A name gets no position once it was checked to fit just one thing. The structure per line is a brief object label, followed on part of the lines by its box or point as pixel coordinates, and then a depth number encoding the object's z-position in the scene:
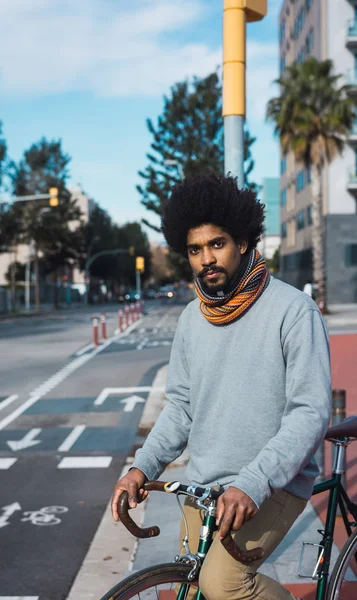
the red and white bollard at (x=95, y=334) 20.38
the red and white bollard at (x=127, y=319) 30.41
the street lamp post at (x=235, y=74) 5.71
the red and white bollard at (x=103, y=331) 23.02
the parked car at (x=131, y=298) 75.75
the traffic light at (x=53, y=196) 30.64
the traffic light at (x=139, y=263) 53.94
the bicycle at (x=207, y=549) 1.96
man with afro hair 2.04
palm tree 29.34
